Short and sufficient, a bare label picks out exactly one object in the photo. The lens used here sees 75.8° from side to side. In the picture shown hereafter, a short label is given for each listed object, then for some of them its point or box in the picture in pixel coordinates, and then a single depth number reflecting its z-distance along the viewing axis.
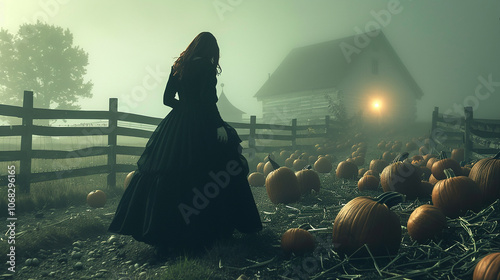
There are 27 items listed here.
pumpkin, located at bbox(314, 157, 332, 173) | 9.26
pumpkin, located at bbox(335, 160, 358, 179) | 7.55
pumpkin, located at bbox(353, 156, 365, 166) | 9.91
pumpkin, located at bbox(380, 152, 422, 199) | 5.04
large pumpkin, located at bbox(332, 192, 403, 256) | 2.94
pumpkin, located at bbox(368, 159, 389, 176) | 7.45
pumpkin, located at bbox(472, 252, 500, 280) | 2.06
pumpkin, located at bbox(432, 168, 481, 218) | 3.66
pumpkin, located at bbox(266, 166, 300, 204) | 5.38
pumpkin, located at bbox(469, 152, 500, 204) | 4.05
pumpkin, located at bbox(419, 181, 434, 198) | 5.09
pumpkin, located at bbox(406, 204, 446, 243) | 3.13
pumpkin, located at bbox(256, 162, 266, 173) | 9.66
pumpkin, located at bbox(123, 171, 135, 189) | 7.12
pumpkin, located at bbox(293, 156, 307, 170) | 10.01
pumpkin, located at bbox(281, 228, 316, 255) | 3.21
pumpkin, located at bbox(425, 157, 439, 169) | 6.79
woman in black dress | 3.48
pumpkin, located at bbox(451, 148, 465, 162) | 9.84
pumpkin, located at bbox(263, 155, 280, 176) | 8.72
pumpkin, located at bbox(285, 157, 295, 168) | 11.19
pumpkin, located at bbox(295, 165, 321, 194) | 5.92
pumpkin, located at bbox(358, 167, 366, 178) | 7.44
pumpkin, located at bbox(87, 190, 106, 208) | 6.38
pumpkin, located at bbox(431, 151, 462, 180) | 5.63
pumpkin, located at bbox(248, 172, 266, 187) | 7.91
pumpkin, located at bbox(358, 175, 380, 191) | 5.96
